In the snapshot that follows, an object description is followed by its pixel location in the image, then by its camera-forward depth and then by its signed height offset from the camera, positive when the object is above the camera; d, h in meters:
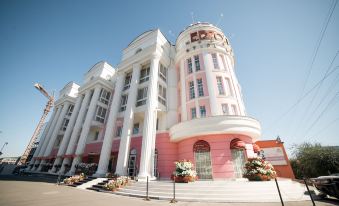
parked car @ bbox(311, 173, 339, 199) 8.33 -0.29
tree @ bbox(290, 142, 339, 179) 28.78 +3.49
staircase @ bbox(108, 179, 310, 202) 9.30 -0.86
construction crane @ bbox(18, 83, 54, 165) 58.51 +22.90
